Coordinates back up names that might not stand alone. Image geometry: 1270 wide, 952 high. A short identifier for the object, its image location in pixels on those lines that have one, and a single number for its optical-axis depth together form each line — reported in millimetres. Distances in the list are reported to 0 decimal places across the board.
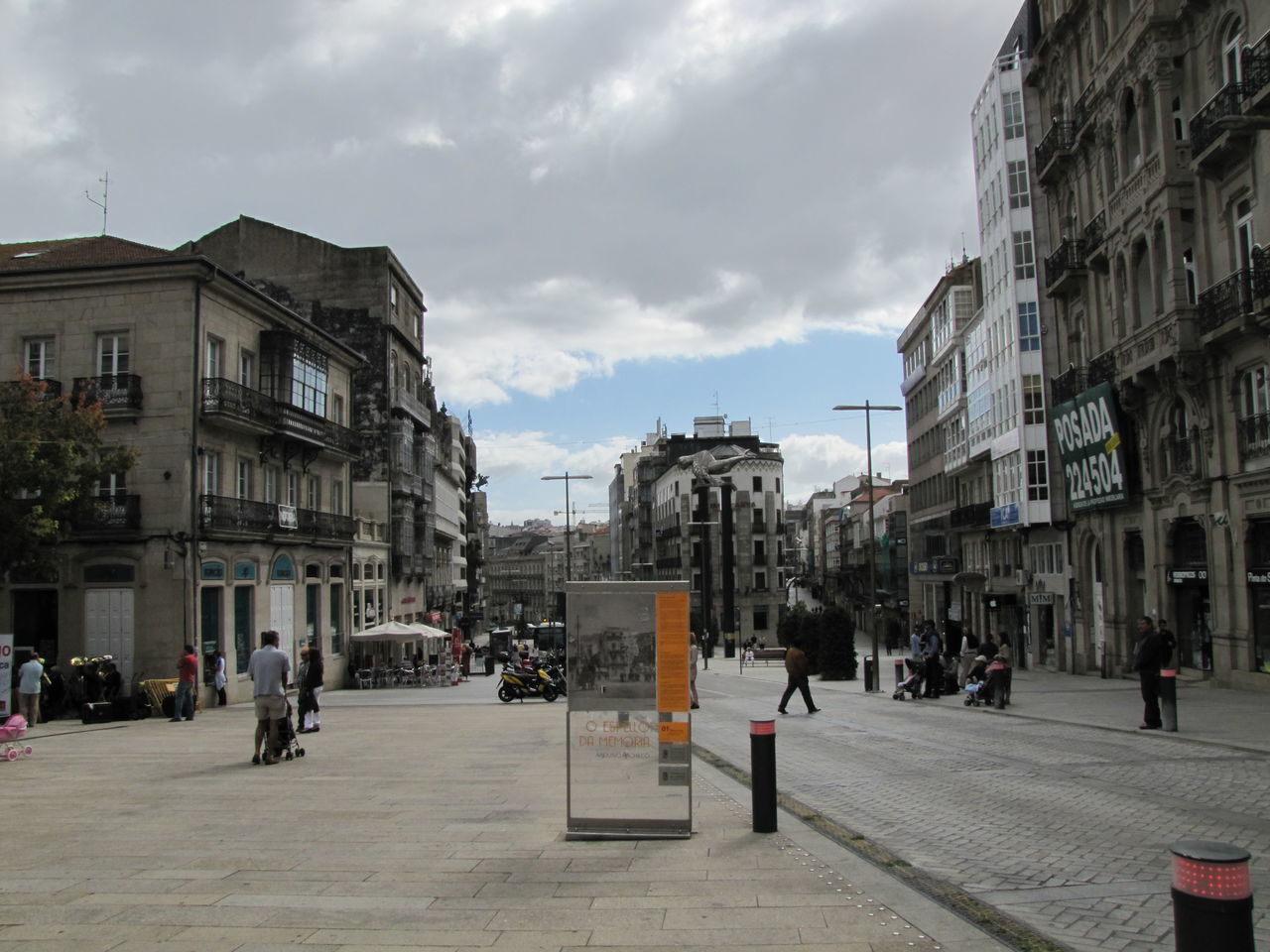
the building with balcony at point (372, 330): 50344
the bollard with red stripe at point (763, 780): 8523
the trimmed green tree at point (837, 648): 36250
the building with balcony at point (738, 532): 93312
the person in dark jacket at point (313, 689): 17422
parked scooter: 28250
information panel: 8438
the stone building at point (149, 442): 27594
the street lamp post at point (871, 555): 30000
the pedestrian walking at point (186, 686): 22641
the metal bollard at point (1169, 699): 15680
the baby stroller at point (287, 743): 13945
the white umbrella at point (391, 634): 37062
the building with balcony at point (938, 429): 51844
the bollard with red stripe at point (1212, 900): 3713
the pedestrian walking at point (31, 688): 20719
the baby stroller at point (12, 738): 14906
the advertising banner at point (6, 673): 18047
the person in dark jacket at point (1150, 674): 16062
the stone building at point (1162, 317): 21828
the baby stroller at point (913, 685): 25875
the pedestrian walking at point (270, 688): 13453
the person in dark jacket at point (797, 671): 21109
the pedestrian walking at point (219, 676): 27609
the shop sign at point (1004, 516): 39250
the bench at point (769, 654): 56688
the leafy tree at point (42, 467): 21641
